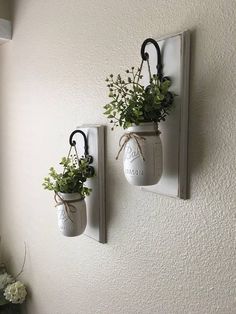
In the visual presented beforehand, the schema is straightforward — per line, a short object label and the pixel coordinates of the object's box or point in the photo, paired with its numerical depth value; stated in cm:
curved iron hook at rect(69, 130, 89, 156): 99
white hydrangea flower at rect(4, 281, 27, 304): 148
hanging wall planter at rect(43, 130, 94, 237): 93
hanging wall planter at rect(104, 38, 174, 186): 67
